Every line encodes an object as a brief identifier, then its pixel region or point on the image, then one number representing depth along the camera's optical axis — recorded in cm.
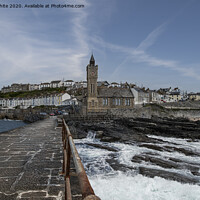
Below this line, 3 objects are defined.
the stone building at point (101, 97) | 4144
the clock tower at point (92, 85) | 4131
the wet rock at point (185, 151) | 1253
